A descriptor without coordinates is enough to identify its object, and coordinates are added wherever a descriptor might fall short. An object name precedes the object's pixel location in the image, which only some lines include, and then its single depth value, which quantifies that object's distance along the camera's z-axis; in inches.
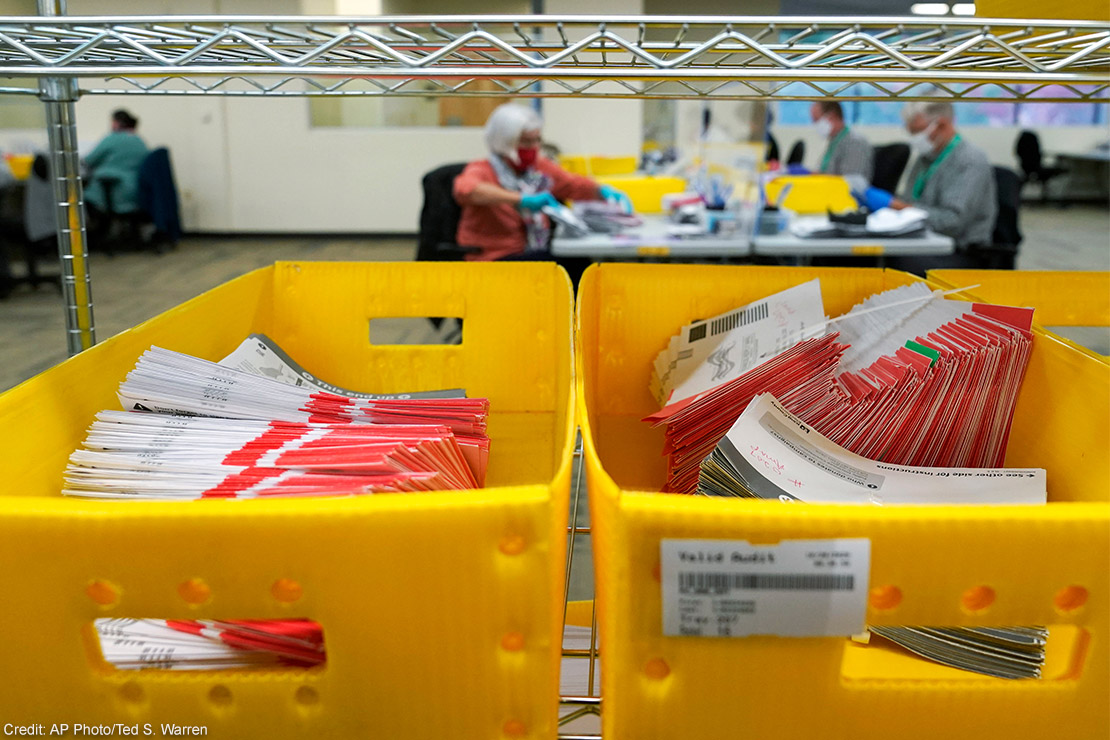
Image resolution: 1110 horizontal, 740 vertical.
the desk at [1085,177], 405.7
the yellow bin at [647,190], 185.0
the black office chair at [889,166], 218.4
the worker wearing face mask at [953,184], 144.7
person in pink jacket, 135.2
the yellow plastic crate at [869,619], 17.8
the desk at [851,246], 117.0
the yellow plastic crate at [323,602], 18.2
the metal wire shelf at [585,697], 24.9
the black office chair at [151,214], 271.1
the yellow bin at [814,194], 175.9
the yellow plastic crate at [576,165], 218.2
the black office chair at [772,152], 295.3
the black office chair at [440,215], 130.8
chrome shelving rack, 20.4
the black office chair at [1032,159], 374.3
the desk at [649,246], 115.5
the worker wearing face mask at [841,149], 219.6
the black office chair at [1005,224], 129.6
